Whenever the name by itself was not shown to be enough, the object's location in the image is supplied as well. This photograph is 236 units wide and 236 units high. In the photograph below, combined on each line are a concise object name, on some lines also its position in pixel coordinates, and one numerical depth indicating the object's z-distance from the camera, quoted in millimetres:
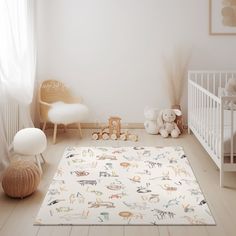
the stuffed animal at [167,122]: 4895
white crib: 3268
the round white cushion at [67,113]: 4645
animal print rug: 2746
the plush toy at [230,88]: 4554
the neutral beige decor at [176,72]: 5180
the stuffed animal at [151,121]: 5008
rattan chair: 5146
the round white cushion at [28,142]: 3516
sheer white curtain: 3629
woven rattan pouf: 3025
